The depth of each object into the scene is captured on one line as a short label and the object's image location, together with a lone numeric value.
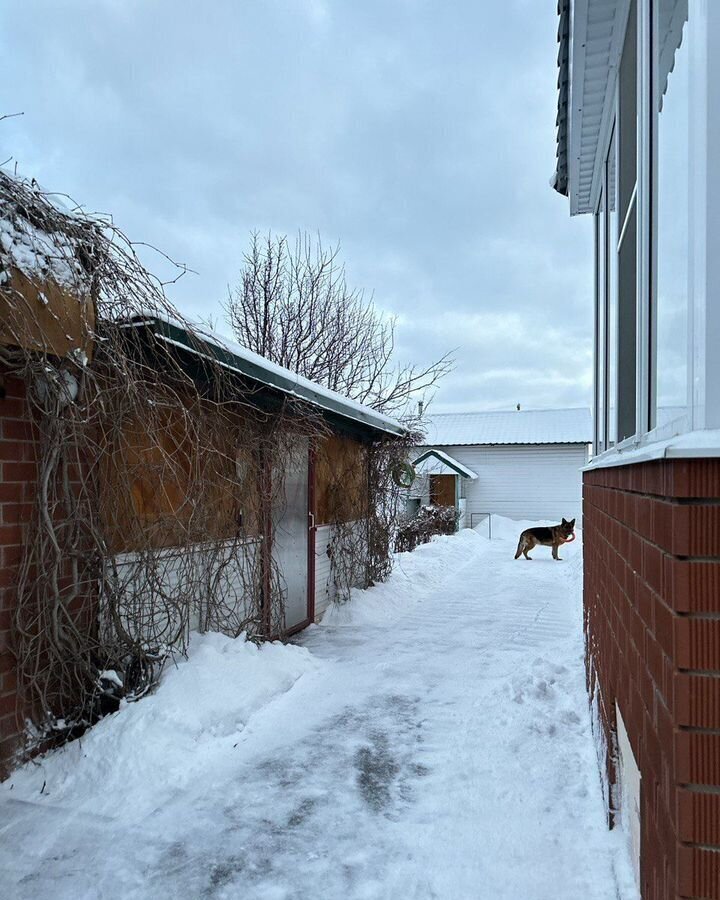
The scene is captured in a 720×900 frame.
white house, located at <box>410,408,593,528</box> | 21.84
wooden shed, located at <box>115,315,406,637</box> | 4.37
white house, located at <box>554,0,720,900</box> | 1.38
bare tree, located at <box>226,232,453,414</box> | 18.36
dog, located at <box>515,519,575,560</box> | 13.26
